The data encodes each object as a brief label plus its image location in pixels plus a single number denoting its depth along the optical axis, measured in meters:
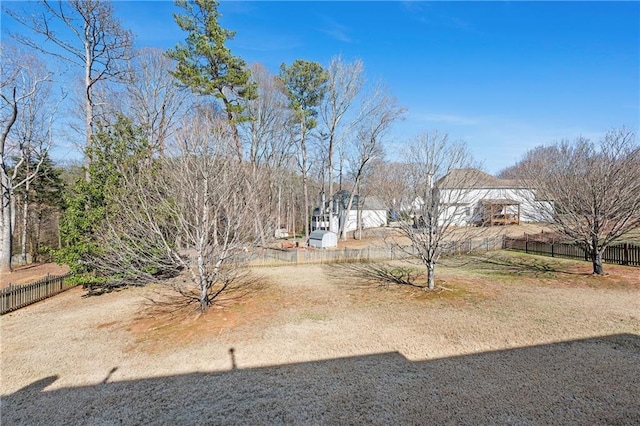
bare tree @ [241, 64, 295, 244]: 23.86
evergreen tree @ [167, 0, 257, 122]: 16.33
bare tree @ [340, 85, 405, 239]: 25.12
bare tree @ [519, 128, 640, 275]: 10.98
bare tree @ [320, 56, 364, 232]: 24.56
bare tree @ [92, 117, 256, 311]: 8.18
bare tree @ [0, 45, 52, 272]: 15.70
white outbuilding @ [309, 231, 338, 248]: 22.86
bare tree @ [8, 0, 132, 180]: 13.85
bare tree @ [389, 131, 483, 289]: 10.11
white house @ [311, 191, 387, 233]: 30.83
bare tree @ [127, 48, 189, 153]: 20.72
